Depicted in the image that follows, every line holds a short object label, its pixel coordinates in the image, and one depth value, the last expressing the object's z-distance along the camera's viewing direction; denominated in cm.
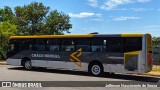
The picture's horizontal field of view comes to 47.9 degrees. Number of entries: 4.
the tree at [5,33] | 2062
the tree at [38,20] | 2645
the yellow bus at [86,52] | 1023
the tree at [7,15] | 2782
